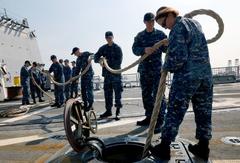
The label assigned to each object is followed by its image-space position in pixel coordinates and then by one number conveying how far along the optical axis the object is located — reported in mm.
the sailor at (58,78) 6275
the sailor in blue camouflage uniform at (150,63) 3022
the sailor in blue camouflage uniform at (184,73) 1741
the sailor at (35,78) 7589
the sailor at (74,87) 7157
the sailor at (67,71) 8388
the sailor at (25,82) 7189
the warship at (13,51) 9572
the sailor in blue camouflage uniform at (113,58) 4063
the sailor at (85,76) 4923
